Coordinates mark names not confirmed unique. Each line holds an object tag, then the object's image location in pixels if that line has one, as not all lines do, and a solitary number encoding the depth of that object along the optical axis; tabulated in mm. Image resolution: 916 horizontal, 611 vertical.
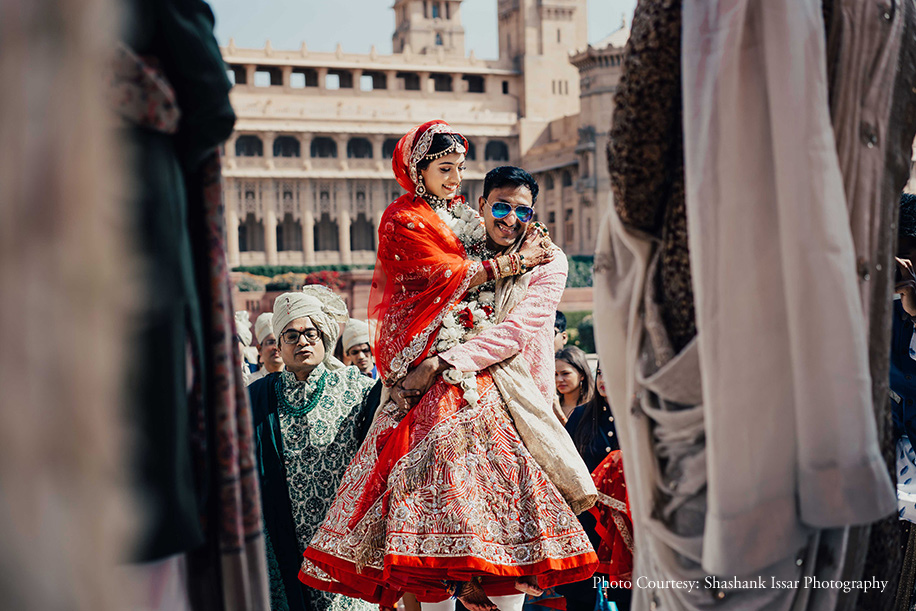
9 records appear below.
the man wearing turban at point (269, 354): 3652
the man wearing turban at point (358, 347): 4500
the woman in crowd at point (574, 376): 3525
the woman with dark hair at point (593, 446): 2926
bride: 2186
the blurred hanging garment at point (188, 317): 935
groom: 2369
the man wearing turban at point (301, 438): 2932
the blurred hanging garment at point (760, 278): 1119
